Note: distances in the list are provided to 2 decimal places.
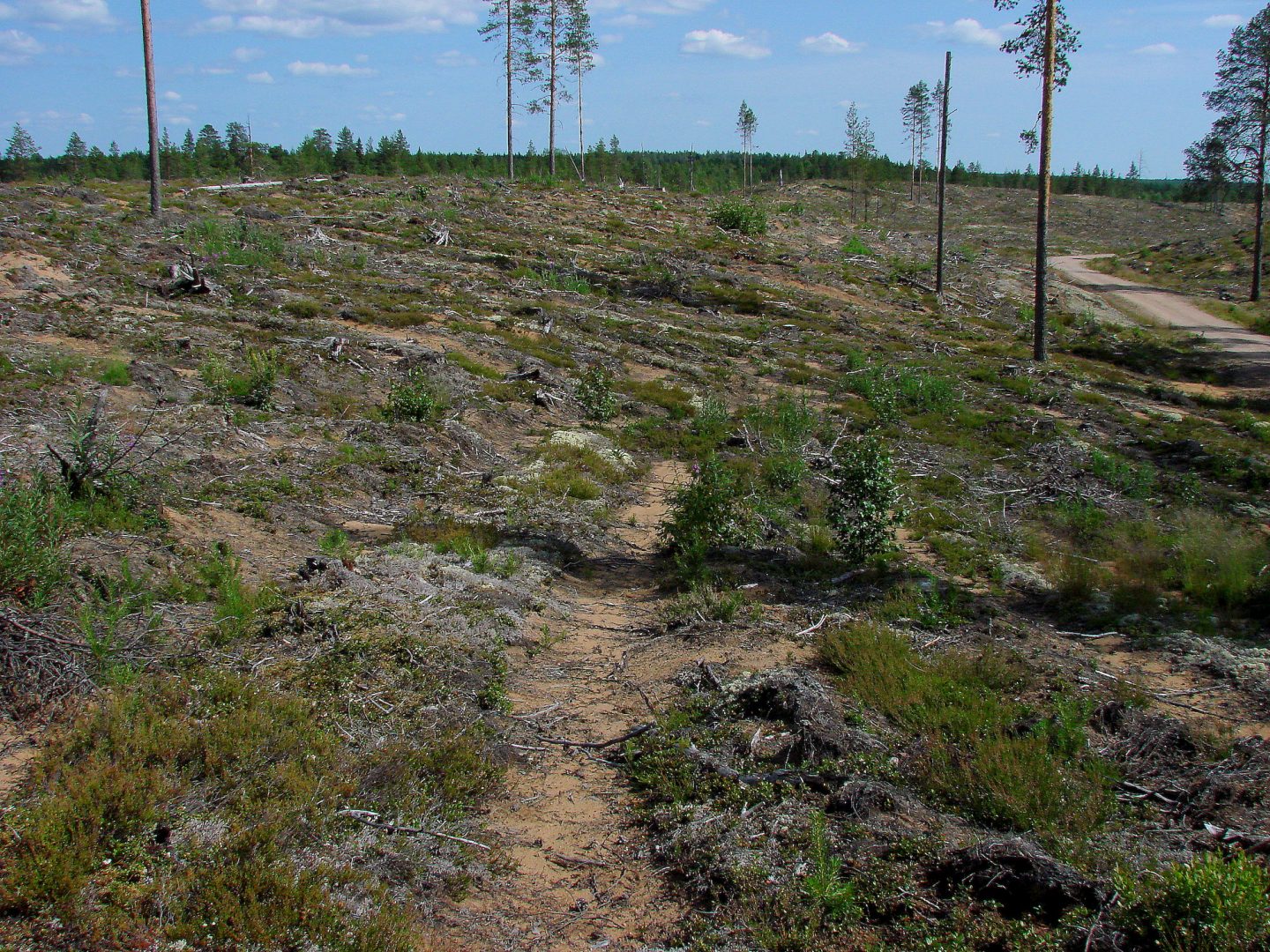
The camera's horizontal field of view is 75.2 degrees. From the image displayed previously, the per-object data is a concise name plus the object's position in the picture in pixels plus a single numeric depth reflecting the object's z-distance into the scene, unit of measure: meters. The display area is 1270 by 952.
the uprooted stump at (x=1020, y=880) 3.47
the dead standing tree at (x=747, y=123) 76.56
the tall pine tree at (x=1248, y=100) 33.03
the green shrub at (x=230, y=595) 5.41
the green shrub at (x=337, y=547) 7.05
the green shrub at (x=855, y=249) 35.97
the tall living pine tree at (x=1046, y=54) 18.48
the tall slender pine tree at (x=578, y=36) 45.75
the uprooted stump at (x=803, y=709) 4.74
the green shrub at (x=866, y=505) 8.01
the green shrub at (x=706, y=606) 6.71
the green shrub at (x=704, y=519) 7.86
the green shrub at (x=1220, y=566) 7.14
